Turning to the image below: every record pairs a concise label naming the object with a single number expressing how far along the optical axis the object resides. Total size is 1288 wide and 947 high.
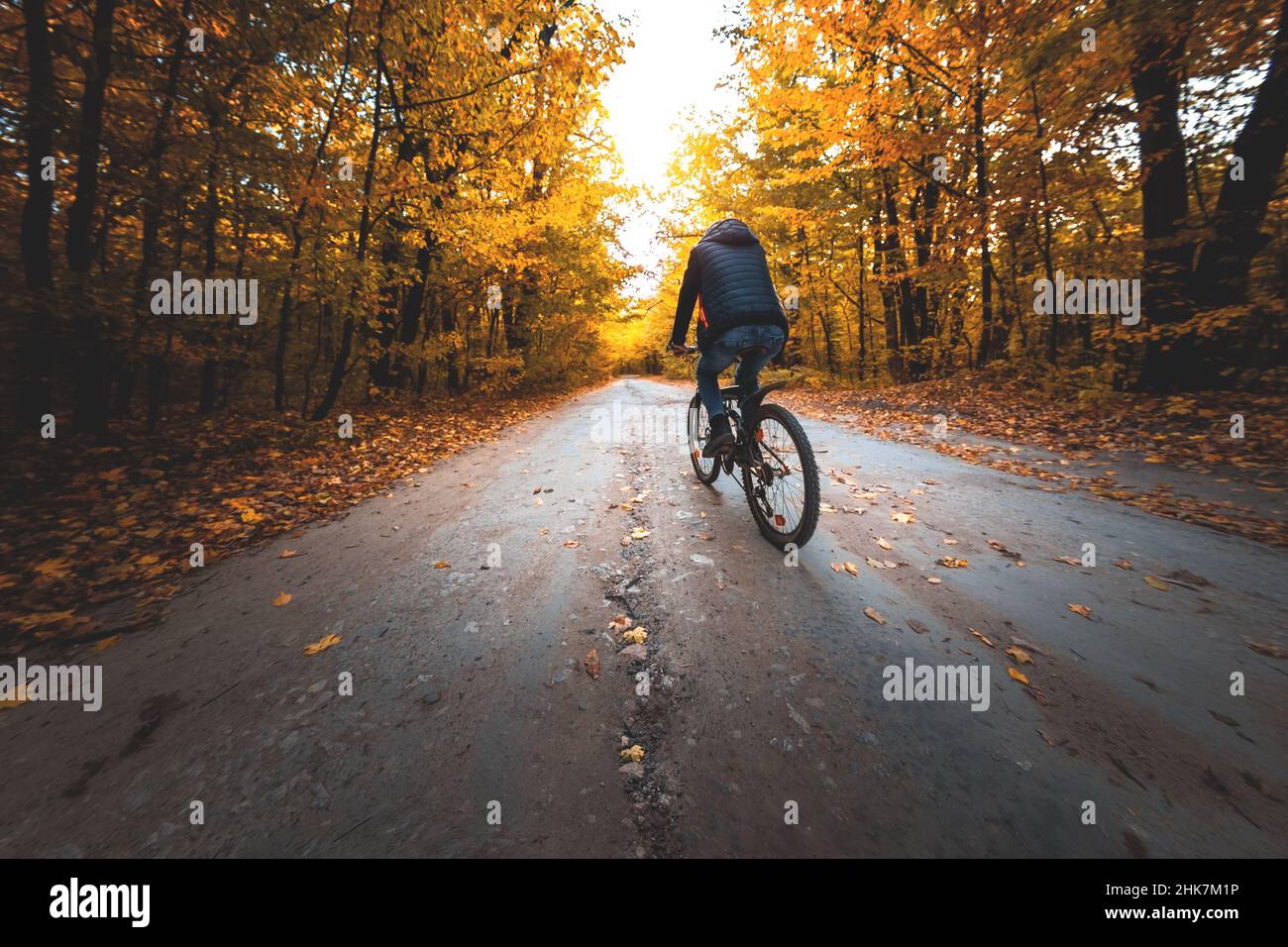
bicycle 3.08
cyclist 3.52
